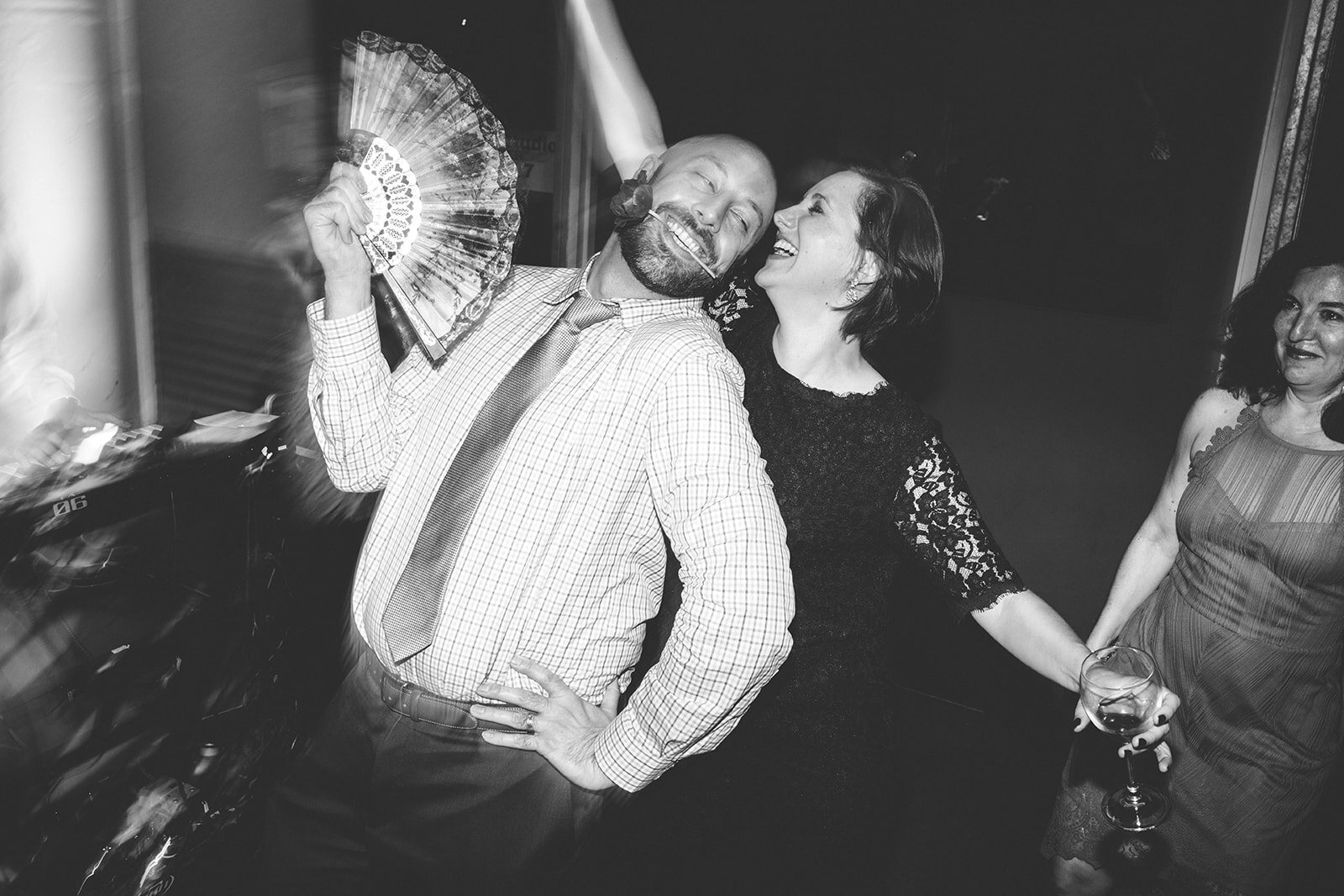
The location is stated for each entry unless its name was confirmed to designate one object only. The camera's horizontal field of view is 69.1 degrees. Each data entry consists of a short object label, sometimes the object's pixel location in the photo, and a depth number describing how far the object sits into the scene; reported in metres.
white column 1.78
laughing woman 1.90
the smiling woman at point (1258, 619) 2.25
